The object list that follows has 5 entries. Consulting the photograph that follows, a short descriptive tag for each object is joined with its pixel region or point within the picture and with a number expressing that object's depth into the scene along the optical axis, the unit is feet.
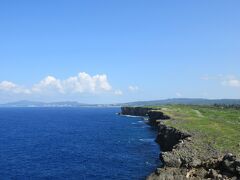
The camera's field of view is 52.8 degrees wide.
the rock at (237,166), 117.04
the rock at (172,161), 142.60
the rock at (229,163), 120.05
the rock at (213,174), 119.41
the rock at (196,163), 136.56
